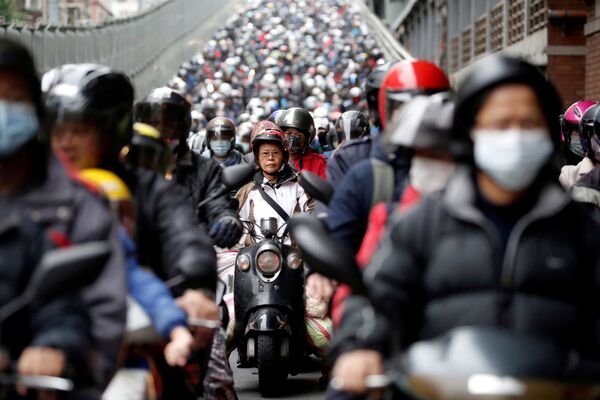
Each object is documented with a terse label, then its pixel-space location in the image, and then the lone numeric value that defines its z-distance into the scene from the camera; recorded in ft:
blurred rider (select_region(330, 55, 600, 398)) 24.71
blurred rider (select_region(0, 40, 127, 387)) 25.81
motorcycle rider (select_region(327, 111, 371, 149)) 90.58
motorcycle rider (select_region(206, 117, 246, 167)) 91.15
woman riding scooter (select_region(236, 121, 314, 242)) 70.85
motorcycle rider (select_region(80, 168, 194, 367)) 30.14
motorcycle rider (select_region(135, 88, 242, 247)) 46.73
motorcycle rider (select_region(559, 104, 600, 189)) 58.29
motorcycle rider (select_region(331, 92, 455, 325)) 29.71
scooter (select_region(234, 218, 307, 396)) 64.85
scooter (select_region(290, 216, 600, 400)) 22.49
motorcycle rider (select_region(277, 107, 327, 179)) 86.38
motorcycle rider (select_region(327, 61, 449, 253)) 36.29
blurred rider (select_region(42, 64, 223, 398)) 32.14
